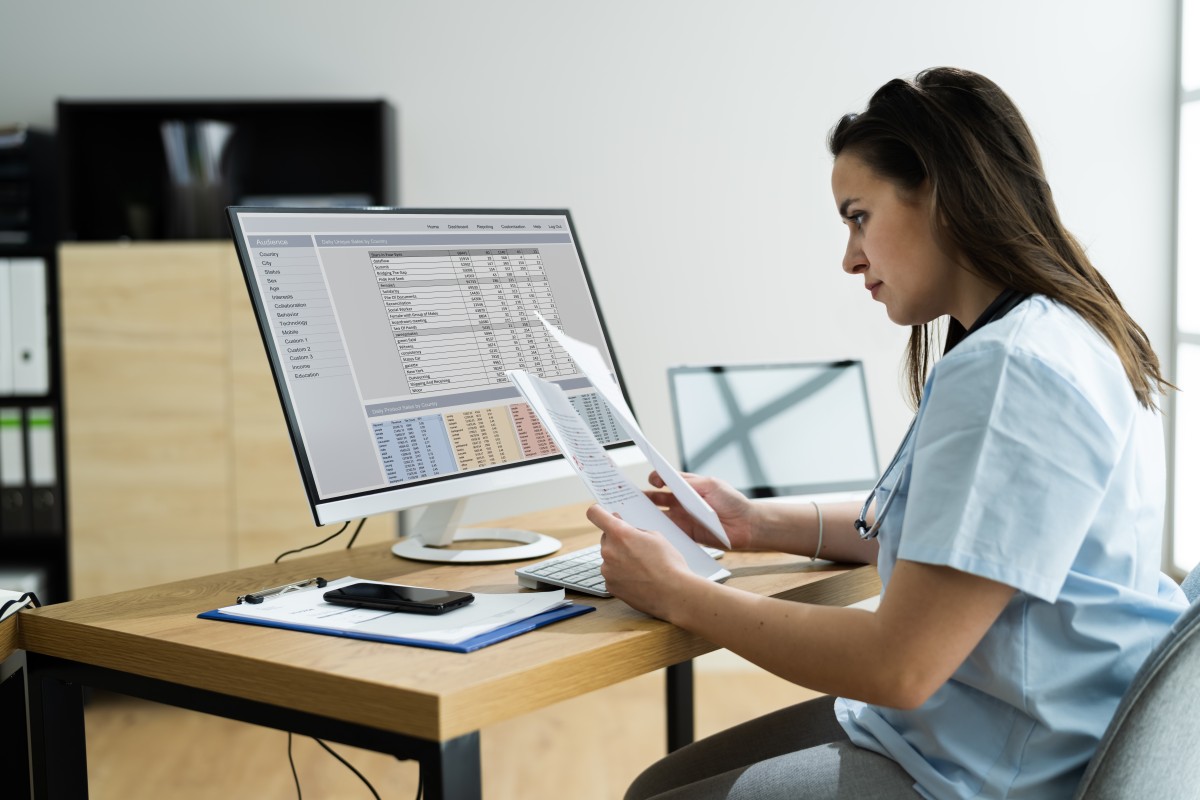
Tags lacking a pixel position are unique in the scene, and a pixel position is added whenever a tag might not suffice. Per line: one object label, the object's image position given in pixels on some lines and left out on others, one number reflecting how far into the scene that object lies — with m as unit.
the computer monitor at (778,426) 1.88
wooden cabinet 3.00
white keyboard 1.24
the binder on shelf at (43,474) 3.06
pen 1.19
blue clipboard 1.02
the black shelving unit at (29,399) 3.03
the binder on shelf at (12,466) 3.06
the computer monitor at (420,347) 1.33
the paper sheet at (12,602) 1.16
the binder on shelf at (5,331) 3.02
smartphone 1.13
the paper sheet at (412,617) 1.06
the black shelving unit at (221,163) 3.13
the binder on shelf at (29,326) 3.02
